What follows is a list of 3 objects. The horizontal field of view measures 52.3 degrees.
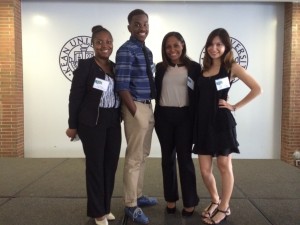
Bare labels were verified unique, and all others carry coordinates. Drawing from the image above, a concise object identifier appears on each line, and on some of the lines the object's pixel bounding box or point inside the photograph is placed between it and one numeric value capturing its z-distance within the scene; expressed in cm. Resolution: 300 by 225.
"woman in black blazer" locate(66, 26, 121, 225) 208
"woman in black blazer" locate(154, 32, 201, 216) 228
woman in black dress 219
